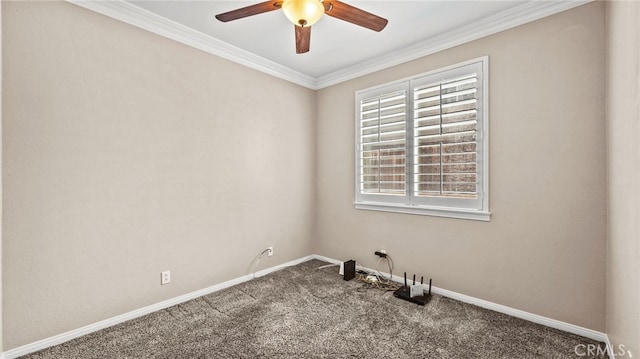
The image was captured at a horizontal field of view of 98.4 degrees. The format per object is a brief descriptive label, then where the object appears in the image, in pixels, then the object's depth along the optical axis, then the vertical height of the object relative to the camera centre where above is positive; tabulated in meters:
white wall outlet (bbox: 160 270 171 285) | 2.47 -0.90
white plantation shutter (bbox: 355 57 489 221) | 2.52 +0.32
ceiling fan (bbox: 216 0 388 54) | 1.64 +1.05
